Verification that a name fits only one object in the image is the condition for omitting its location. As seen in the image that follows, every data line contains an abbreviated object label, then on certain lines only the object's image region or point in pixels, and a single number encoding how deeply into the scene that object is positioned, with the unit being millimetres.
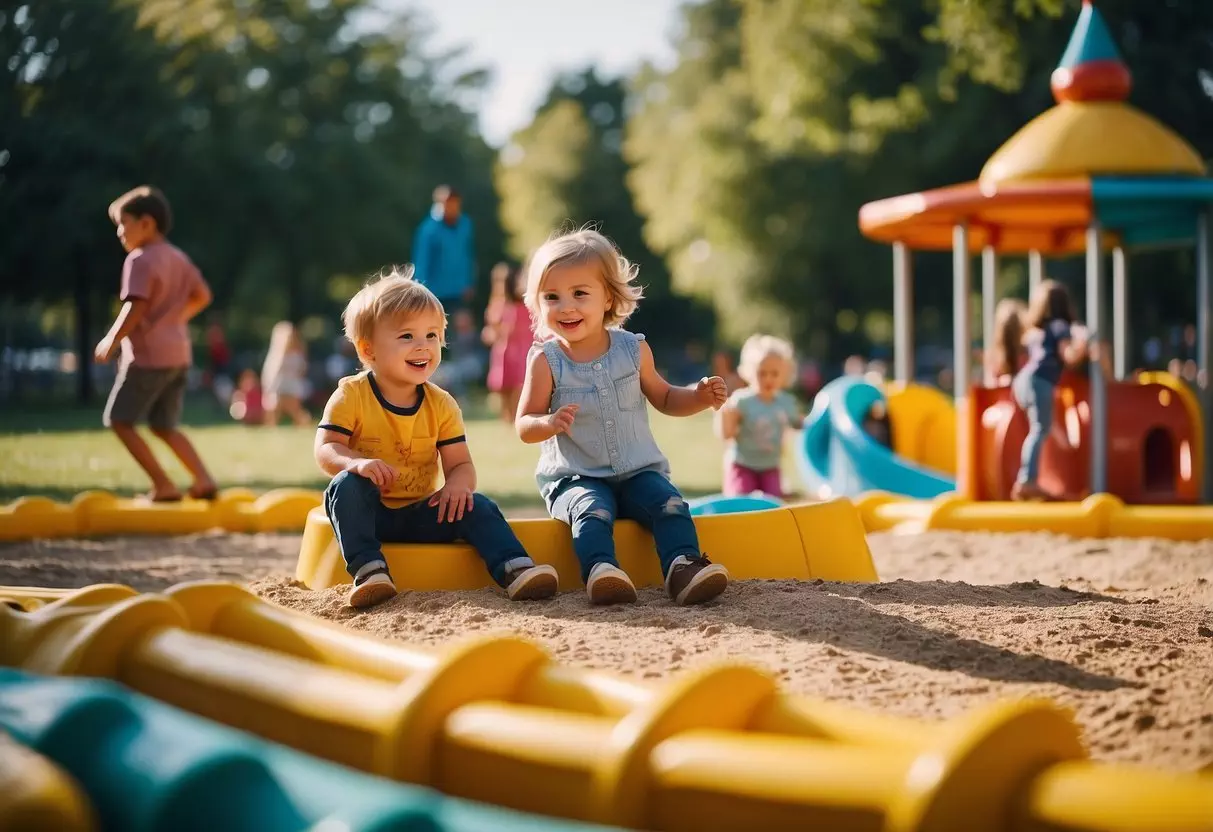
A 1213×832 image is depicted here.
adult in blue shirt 10758
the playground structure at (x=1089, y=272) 8250
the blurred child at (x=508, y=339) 13008
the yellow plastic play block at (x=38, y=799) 1977
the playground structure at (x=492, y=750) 1923
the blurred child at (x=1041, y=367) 8008
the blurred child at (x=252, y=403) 20297
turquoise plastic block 1930
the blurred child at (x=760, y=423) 7309
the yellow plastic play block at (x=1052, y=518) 6914
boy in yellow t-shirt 4062
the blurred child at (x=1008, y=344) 8750
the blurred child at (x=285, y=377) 18359
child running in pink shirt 7574
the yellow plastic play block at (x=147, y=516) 7336
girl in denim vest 4242
